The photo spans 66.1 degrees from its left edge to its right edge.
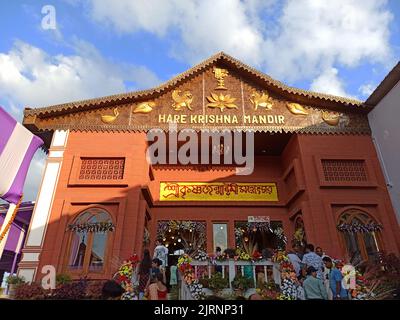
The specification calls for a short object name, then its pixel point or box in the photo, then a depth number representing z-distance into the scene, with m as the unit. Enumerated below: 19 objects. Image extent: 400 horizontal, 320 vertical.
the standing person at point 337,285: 8.38
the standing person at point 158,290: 7.23
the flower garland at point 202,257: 9.93
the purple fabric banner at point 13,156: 11.02
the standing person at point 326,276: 8.70
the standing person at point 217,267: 9.88
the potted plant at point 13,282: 10.38
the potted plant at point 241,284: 9.18
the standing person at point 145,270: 10.51
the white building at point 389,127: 12.77
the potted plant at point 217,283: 9.25
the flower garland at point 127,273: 10.05
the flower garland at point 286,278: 8.87
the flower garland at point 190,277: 8.98
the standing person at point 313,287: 7.50
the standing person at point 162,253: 12.29
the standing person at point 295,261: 9.86
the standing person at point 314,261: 9.79
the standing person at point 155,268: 9.52
